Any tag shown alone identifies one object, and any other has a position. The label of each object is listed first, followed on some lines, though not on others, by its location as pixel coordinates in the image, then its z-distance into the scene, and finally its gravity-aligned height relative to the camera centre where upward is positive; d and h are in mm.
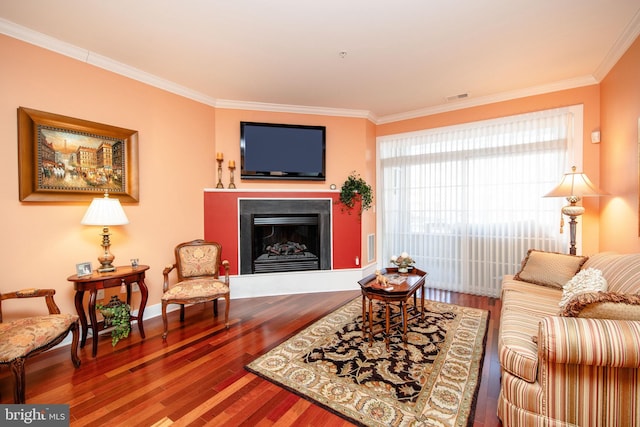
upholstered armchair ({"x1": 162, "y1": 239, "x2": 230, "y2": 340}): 2704 -764
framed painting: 2352 +509
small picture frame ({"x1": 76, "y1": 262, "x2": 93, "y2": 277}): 2443 -527
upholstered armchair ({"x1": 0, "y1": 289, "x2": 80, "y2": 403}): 1682 -829
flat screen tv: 3947 +878
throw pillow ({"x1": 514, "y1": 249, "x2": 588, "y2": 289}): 2602 -597
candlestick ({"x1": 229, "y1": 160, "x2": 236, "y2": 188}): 3848 +599
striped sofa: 1222 -793
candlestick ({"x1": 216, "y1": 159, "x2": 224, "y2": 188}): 3854 +528
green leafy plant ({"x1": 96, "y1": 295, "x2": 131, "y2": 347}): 2535 -1011
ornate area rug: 1693 -1242
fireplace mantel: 3832 -91
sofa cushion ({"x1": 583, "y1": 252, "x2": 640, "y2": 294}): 1723 -450
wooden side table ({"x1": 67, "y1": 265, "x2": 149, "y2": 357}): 2359 -665
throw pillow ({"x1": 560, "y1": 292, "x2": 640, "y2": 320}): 1298 -483
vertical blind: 3482 +200
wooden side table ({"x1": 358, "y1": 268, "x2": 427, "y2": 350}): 2406 -750
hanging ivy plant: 4152 +271
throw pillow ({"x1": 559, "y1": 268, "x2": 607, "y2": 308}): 1851 -532
